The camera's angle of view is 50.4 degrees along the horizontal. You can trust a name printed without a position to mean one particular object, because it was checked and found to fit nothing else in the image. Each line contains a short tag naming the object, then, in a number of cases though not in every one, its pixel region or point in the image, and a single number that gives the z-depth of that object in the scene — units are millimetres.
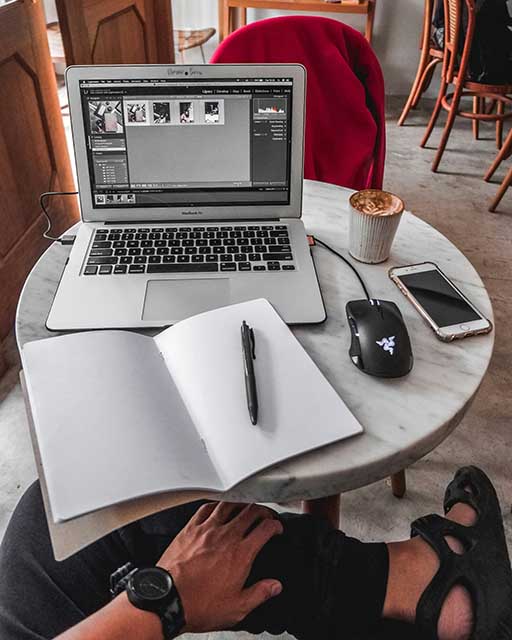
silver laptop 813
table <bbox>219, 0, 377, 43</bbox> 3000
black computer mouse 686
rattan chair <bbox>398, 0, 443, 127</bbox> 2813
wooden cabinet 1655
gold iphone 758
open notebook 556
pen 621
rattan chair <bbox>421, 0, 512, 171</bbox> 2404
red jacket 1401
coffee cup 838
